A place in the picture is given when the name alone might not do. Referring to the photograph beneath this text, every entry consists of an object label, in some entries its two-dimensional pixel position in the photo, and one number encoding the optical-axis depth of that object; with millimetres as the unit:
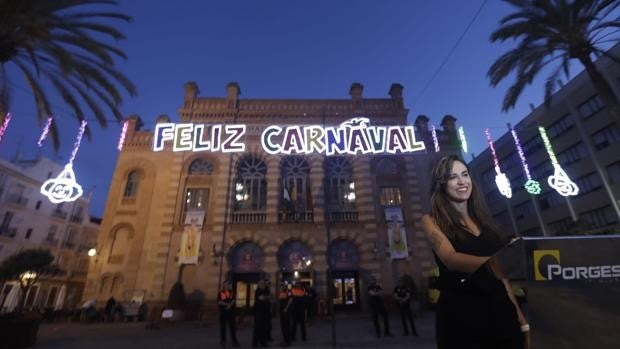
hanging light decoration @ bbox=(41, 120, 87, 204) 12375
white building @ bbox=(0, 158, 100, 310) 32531
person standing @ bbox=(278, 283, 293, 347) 9463
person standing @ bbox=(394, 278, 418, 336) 10562
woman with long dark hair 2146
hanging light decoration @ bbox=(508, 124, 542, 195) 17152
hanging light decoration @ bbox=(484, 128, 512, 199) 17297
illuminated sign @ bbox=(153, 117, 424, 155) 14117
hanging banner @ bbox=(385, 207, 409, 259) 19922
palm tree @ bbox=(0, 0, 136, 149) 10484
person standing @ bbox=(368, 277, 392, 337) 10367
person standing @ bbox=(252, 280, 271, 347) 9391
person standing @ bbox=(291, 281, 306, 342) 10227
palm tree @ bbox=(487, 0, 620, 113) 12367
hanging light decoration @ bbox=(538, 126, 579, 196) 15055
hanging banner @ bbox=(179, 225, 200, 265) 19312
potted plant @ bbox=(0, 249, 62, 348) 9461
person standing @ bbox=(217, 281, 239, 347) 9672
